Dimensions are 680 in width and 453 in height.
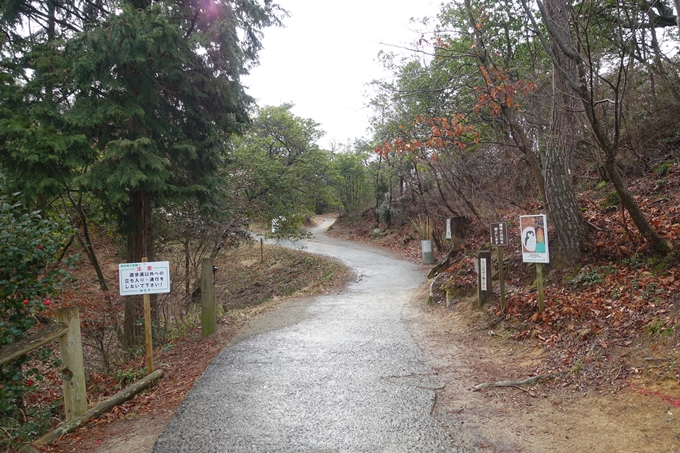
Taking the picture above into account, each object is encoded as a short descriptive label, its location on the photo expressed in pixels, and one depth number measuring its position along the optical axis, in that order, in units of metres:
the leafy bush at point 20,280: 3.97
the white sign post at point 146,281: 5.71
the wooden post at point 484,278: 7.53
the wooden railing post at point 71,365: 4.43
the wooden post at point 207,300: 7.59
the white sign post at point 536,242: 5.98
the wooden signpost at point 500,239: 6.90
